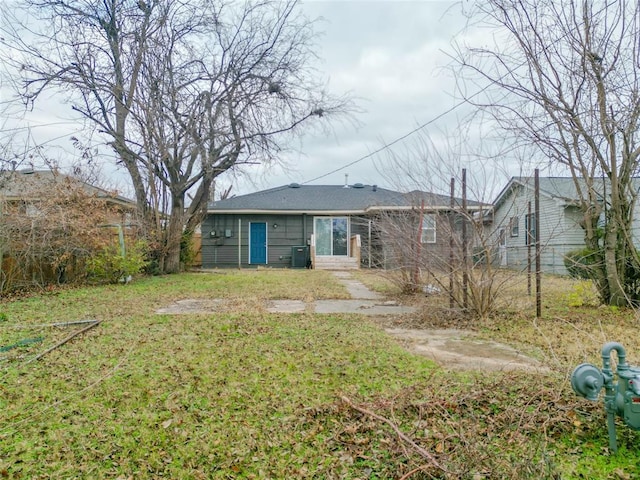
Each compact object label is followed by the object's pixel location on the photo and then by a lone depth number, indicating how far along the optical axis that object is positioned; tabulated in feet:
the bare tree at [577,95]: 16.97
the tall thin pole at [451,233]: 17.63
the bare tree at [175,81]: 32.09
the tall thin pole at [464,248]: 17.43
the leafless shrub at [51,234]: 24.29
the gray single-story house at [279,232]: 51.24
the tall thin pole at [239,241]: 52.31
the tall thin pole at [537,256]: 17.17
